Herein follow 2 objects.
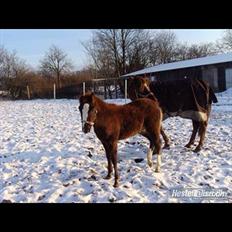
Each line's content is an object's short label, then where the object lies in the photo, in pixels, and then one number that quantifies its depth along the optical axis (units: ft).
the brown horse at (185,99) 21.91
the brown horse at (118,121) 14.65
